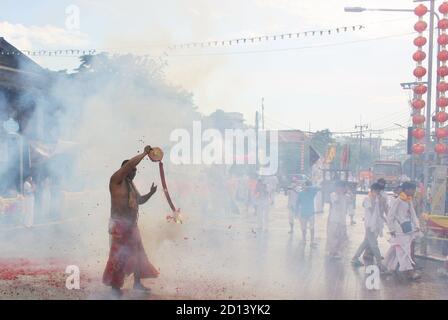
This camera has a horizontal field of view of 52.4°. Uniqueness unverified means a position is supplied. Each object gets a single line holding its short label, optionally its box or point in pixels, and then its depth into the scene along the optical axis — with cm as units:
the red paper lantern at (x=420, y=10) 955
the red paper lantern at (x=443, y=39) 969
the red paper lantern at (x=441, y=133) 970
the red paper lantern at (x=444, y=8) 944
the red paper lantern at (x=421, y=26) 976
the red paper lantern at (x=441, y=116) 974
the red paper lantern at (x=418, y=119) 996
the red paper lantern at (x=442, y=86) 963
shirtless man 564
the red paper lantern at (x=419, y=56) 995
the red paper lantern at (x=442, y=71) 966
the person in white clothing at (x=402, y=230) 719
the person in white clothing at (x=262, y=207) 1238
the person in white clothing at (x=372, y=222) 799
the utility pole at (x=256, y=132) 2413
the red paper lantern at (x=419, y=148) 1002
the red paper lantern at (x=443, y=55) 973
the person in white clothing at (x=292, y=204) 1193
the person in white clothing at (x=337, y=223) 887
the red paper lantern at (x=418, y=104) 1002
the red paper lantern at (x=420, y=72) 990
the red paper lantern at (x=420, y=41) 988
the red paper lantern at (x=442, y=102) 967
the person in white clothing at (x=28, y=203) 1155
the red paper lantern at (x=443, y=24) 962
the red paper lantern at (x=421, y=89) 980
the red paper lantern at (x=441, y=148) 1000
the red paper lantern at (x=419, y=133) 996
